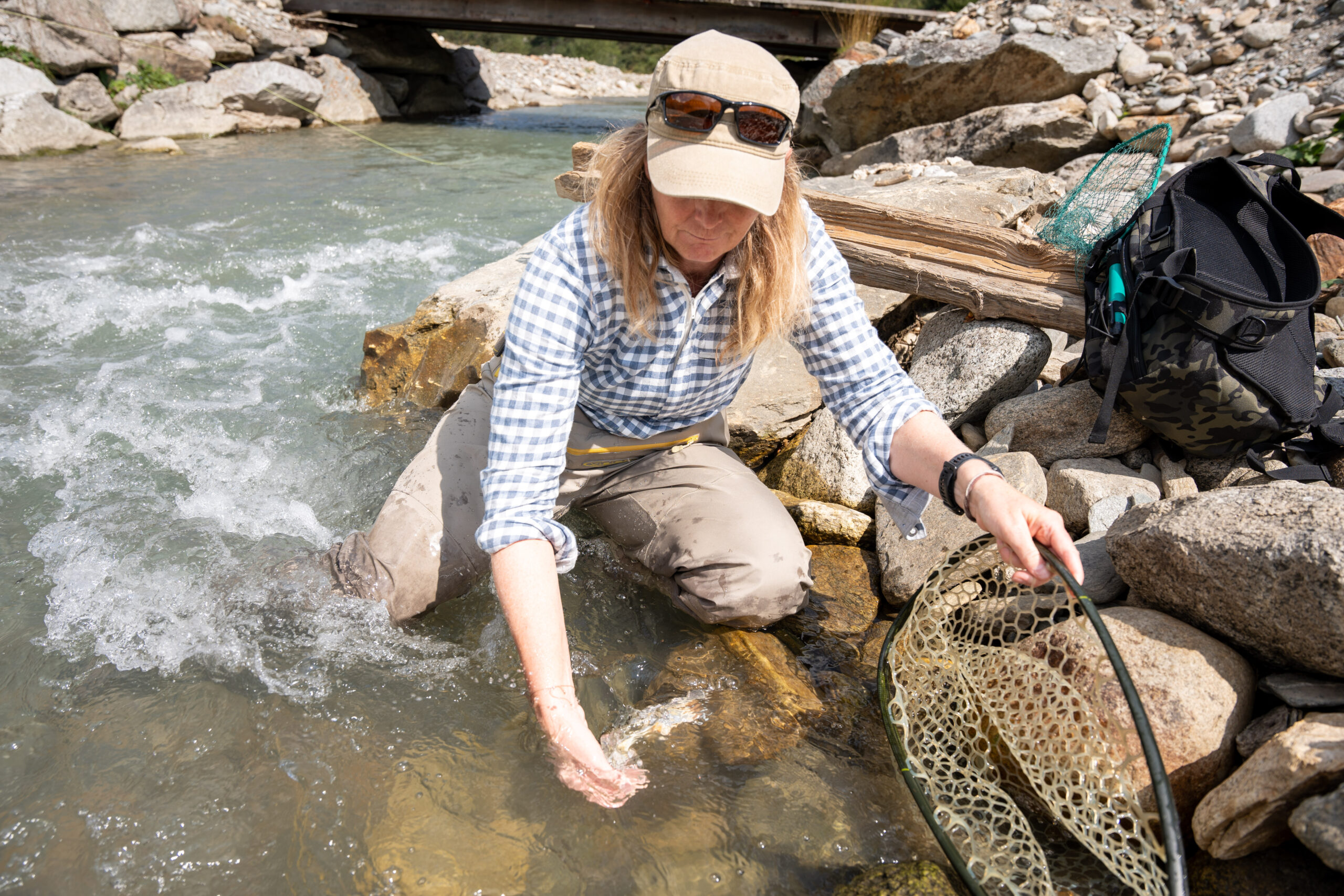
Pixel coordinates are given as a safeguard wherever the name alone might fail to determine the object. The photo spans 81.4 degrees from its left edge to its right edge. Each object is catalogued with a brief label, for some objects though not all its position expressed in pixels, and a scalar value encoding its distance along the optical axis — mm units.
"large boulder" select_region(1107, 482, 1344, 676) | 1767
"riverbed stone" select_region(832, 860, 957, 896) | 1720
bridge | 14102
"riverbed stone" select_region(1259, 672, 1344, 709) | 1758
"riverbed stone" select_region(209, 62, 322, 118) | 13797
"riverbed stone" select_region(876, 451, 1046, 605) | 2701
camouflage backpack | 2596
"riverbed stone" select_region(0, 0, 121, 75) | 11820
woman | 1762
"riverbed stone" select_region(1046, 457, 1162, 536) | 2773
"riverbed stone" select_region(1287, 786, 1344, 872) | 1427
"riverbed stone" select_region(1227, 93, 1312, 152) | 5172
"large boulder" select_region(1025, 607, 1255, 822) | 1795
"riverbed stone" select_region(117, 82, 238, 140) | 12211
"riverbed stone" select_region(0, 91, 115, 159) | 10133
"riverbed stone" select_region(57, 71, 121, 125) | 11844
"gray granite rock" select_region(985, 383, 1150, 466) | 3021
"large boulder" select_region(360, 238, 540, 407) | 4168
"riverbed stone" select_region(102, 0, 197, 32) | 13234
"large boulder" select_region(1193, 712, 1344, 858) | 1529
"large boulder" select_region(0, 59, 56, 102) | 10727
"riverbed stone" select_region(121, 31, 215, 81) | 13328
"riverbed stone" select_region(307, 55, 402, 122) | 15797
